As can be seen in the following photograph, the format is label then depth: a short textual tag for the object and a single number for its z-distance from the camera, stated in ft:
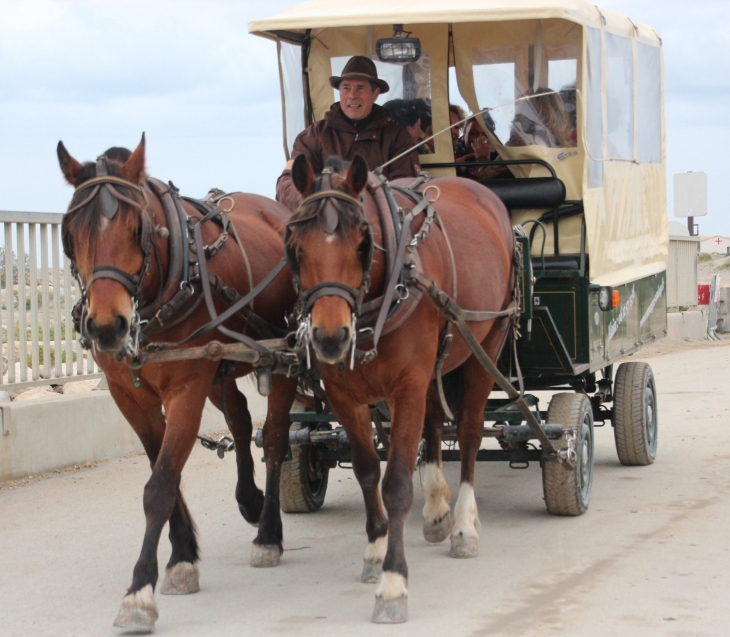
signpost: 71.92
